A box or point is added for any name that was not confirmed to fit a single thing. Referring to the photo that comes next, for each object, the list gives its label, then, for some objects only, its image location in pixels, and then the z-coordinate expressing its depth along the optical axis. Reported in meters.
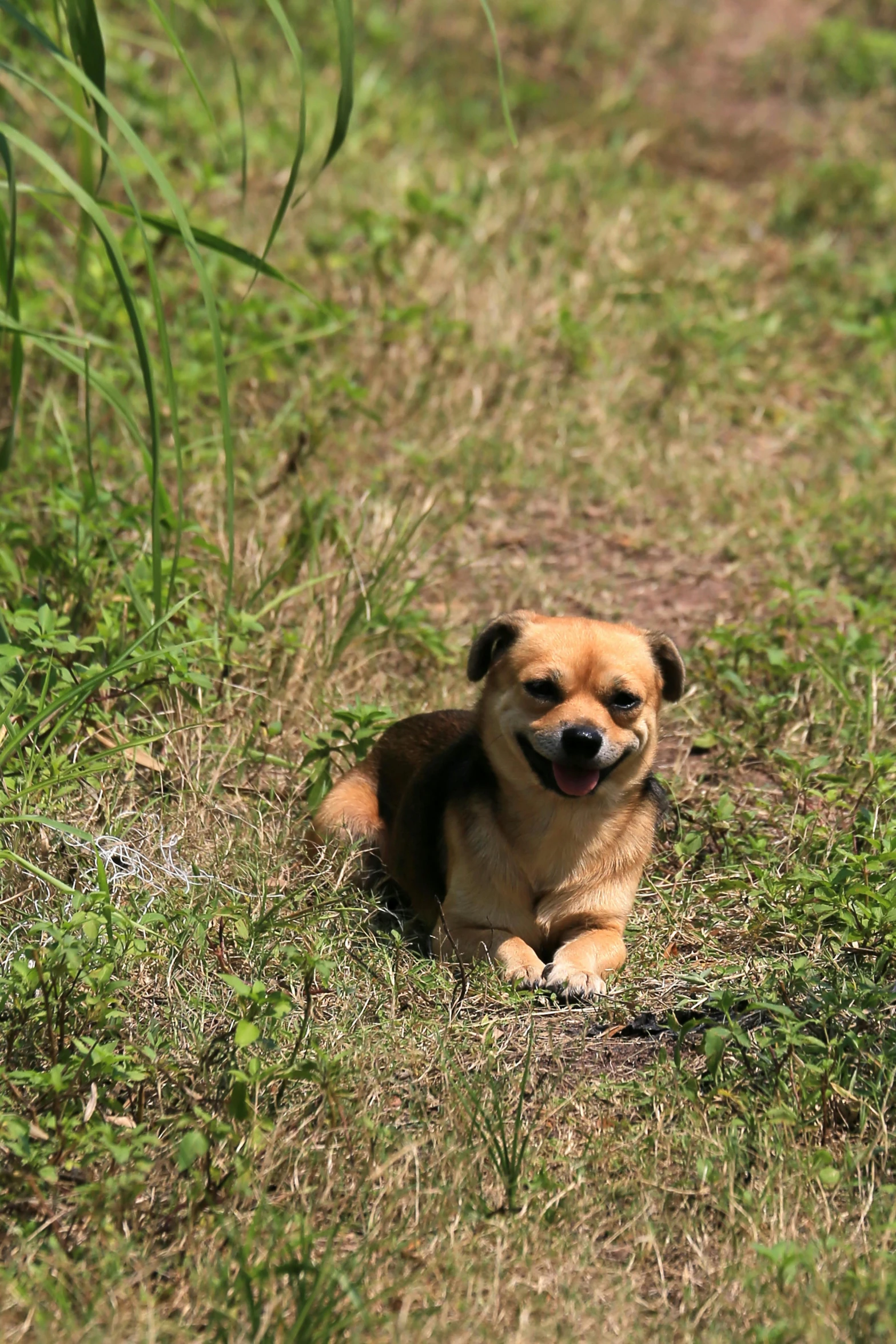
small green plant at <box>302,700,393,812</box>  9.84
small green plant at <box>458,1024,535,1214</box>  6.50
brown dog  8.45
